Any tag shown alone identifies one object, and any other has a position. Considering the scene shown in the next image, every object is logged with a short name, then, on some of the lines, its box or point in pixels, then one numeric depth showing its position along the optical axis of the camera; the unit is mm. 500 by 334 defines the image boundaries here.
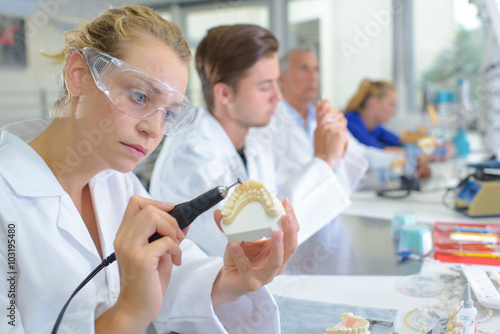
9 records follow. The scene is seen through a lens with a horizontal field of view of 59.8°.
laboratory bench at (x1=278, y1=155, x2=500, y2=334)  1152
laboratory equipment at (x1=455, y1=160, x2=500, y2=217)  1944
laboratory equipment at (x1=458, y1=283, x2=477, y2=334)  852
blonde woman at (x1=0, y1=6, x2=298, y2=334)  826
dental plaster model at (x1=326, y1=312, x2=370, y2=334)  912
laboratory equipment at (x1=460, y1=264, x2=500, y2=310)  1033
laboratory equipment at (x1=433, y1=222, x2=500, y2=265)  1396
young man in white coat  1545
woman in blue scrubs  4535
